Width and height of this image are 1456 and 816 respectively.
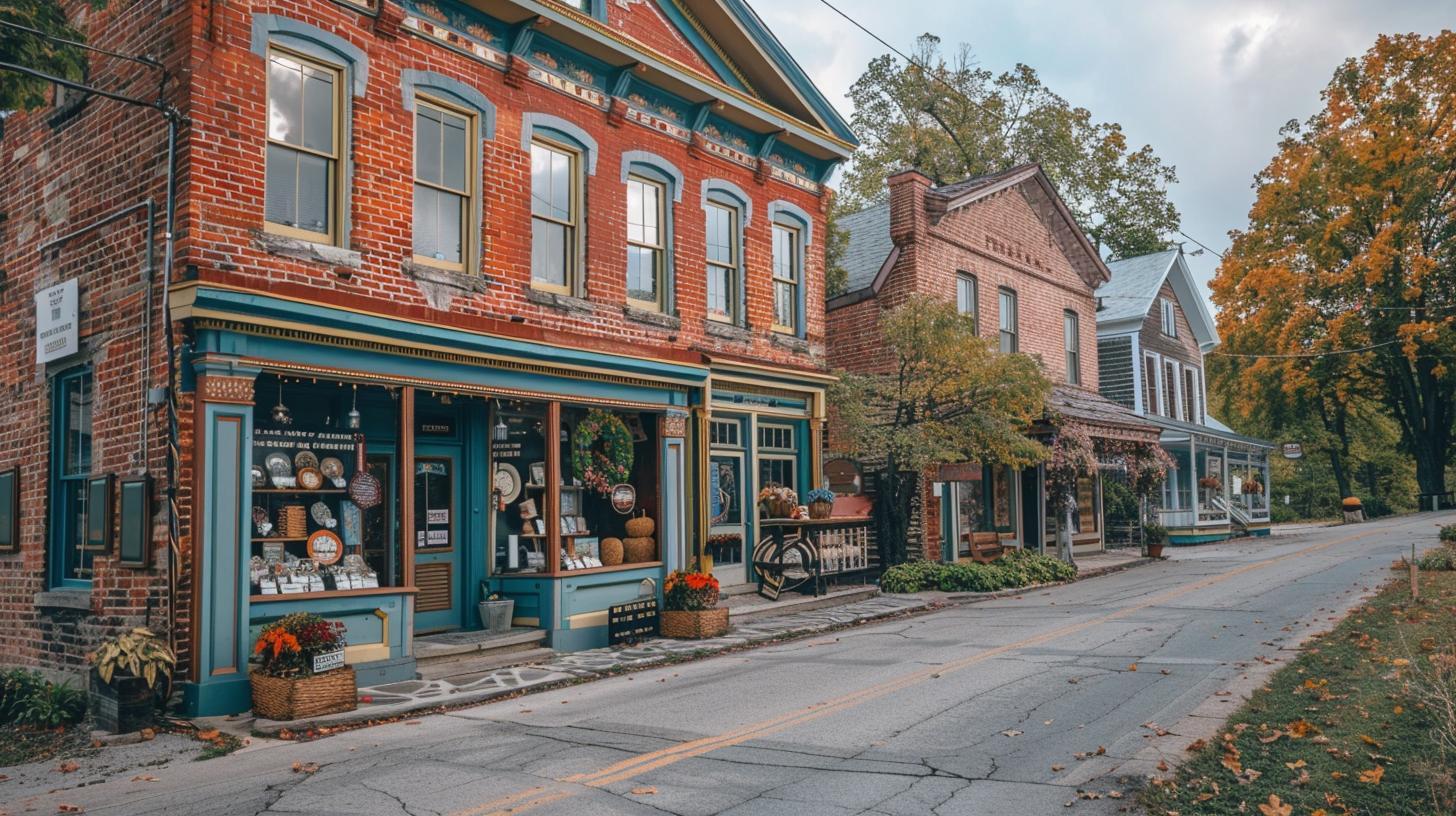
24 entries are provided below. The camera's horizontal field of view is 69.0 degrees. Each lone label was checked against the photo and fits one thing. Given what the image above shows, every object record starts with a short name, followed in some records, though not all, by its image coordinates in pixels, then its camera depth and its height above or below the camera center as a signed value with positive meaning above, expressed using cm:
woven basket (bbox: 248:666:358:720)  915 -178
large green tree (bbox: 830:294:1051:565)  1873 +139
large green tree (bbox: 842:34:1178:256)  3809 +1309
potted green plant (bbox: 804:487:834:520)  1747 -31
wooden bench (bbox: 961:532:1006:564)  2168 -135
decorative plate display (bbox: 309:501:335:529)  1132 -24
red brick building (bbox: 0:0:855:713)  999 +190
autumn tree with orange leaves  3853 +812
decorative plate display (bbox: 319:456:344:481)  1152 +26
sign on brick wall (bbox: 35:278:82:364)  1104 +184
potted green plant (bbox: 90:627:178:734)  898 -159
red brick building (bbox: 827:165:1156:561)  2147 +420
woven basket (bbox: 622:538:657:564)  1454 -86
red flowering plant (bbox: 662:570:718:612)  1389 -140
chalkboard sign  1340 -172
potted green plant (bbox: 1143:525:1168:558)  2623 -149
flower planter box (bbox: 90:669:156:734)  896 -180
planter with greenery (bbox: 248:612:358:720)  918 -160
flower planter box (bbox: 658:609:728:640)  1372 -180
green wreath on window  1417 +47
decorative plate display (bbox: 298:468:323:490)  1113 +14
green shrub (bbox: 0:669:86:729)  991 -198
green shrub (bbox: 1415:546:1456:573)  1780 -148
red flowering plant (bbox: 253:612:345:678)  934 -136
